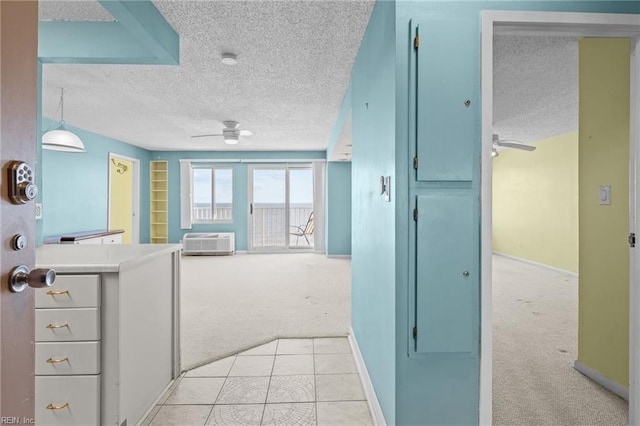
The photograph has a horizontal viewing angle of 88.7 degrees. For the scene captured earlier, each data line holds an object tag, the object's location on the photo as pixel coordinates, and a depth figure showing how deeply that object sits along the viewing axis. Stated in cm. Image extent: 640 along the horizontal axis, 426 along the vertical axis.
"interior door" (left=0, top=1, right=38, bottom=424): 77
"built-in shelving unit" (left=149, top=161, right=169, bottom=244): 749
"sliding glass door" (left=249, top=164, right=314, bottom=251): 759
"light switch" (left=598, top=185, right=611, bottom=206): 209
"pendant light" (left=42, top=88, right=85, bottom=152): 303
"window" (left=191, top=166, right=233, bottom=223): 762
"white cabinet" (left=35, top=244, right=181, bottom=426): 150
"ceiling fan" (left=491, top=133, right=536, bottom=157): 361
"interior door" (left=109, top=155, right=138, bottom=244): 642
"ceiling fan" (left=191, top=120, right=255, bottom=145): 482
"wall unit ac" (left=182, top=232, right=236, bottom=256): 717
